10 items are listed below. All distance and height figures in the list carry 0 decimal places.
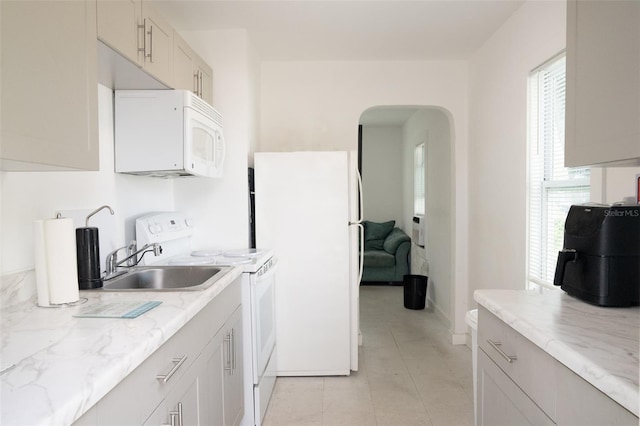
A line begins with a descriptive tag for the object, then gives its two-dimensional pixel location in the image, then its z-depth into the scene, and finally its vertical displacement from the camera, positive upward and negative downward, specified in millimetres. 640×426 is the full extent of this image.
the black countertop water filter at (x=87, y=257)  1765 -221
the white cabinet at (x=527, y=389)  937 -499
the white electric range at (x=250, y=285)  2432 -503
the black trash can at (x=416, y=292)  5098 -1084
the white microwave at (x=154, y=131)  2303 +393
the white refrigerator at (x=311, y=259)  3125 -421
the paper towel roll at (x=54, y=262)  1500 -206
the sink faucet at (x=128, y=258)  2113 -277
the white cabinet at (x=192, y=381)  1062 -576
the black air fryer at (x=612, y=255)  1345 -179
